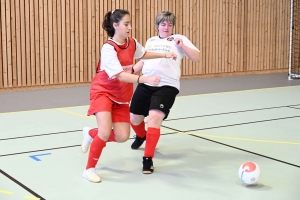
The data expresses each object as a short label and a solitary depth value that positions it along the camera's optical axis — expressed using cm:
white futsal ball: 676
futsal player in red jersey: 712
